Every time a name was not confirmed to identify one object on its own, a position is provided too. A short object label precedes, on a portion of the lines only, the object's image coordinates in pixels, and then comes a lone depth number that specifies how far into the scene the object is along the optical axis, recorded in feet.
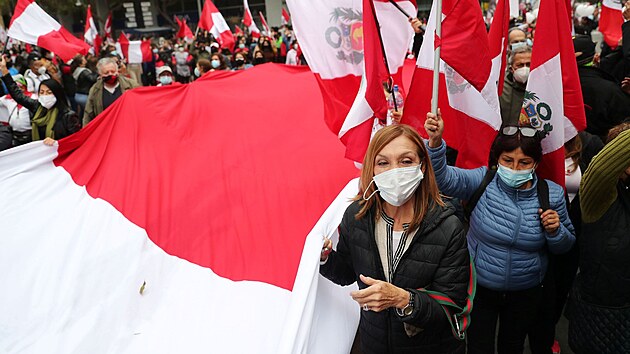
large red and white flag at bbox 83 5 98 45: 41.06
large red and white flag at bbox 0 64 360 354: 8.84
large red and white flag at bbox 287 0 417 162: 10.85
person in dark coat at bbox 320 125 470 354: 6.22
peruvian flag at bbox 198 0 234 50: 38.60
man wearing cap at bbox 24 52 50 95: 25.11
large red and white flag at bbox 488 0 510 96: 9.85
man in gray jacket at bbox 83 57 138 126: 18.98
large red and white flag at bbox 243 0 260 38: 46.89
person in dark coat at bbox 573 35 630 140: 12.41
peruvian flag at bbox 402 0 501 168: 8.93
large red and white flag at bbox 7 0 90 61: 23.06
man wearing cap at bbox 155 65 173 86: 22.99
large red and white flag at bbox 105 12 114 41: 53.96
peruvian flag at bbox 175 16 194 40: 55.81
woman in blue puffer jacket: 7.84
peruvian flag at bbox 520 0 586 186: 8.79
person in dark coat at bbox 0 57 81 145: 17.56
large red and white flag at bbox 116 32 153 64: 46.09
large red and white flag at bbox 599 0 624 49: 18.67
